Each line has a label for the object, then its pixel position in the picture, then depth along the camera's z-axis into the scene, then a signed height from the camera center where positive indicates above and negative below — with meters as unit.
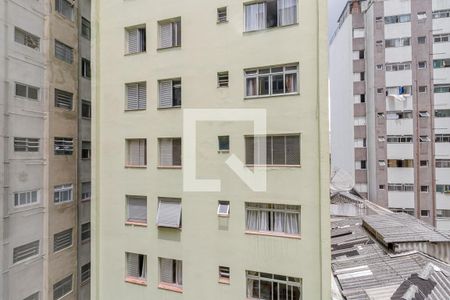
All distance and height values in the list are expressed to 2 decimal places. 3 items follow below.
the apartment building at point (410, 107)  30.17 +5.21
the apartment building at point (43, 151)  12.75 +0.20
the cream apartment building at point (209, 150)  9.80 +0.16
